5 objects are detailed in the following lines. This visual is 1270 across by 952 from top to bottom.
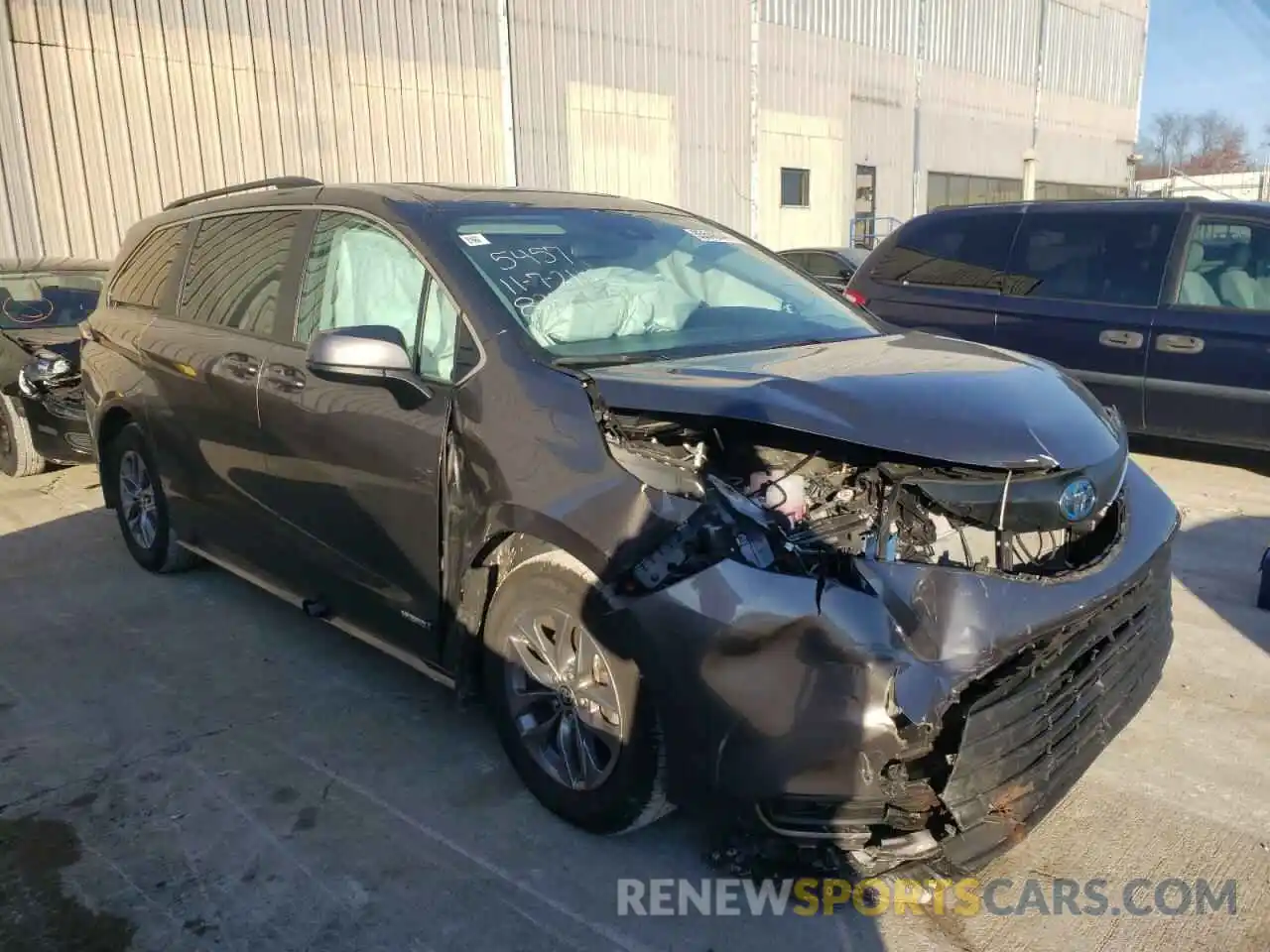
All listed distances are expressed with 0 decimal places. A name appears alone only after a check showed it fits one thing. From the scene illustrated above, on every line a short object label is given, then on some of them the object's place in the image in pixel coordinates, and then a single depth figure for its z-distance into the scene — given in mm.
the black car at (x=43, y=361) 6734
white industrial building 11680
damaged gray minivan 2205
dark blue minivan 5969
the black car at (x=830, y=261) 12969
